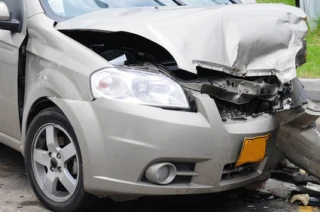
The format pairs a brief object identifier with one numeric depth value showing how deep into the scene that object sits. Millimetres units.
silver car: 4124
